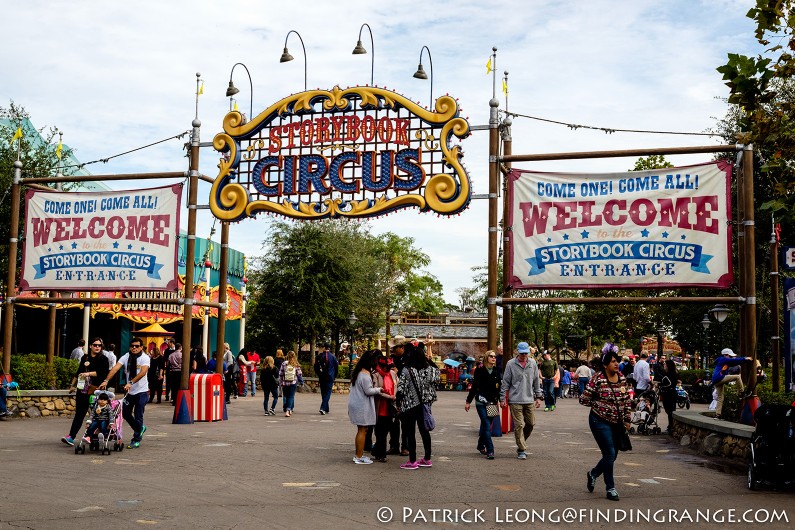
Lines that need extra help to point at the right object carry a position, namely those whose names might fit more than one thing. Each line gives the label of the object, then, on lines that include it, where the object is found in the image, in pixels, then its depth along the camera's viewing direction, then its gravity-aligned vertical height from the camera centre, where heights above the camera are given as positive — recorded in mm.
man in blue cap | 12953 -611
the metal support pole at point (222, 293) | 19656 +1098
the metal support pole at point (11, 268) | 19297 +1580
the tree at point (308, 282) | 37125 +2681
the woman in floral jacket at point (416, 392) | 11656 -651
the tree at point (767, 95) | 9359 +2881
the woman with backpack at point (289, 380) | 20031 -892
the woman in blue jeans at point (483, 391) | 13055 -687
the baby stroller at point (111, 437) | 12586 -1431
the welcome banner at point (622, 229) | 15320 +2178
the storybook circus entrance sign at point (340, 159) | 17156 +3801
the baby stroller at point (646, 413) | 17564 -1316
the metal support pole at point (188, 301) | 17516 +850
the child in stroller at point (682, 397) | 25281 -1422
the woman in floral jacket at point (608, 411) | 9336 -685
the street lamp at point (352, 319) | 35497 +1023
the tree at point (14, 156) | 24672 +5682
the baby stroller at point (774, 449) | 9766 -1122
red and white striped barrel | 17938 -1123
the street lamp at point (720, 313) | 24484 +1059
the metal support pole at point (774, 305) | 15594 +954
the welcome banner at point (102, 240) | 18688 +2201
